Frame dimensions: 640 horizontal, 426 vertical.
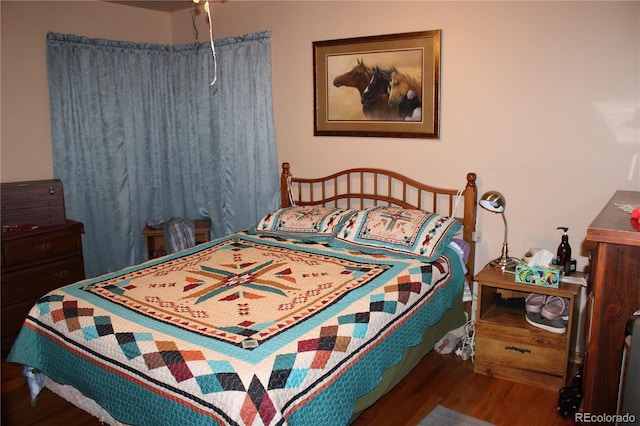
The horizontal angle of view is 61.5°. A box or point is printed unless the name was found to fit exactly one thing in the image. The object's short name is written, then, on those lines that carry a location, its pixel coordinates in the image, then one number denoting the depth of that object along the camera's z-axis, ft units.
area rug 8.68
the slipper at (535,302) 10.00
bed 6.49
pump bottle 10.00
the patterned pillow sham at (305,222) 11.76
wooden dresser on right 6.28
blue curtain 13.46
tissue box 9.50
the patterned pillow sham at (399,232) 10.39
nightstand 9.50
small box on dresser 11.75
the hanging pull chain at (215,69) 14.04
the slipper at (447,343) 11.00
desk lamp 10.27
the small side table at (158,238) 14.26
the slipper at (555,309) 9.77
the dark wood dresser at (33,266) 11.32
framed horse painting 11.43
